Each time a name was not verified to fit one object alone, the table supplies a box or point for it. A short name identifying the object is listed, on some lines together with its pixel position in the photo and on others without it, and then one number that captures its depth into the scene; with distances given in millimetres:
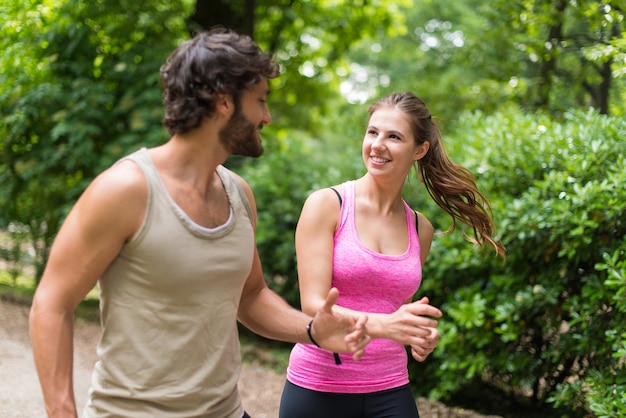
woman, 2820
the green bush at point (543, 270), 4582
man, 1870
